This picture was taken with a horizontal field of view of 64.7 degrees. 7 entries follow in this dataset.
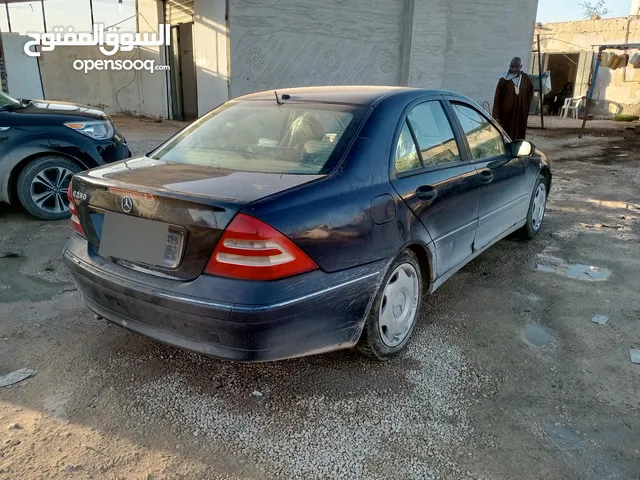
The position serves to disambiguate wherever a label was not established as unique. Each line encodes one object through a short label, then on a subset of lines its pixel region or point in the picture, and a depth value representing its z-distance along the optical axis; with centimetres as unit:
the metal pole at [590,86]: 1468
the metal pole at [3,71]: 1369
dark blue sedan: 217
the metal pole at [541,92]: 1518
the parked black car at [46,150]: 504
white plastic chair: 2138
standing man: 902
